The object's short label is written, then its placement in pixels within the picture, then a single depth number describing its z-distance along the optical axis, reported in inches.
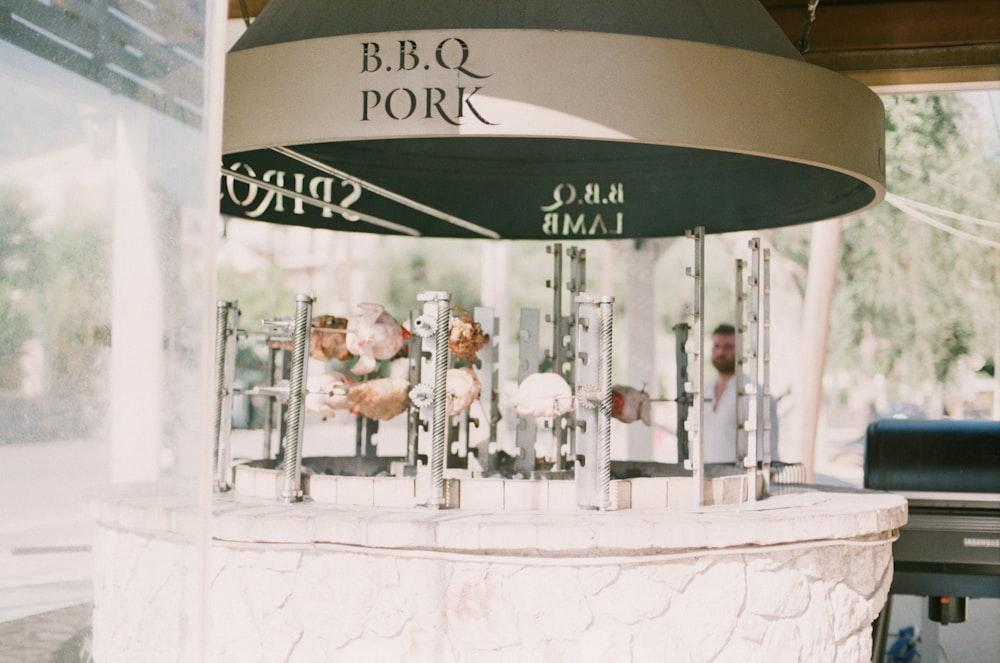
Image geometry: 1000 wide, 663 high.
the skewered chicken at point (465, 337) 173.6
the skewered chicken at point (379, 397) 172.6
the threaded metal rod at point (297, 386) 150.2
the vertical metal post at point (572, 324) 194.7
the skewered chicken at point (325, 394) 167.9
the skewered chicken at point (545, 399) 164.6
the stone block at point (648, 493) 152.3
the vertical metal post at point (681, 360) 187.2
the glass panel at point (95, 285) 84.0
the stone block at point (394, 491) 150.1
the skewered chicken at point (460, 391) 168.1
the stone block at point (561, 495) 148.9
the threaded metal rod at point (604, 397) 144.9
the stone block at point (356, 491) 151.8
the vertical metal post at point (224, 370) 158.7
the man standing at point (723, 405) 256.5
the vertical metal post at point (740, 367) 179.8
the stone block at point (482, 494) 148.8
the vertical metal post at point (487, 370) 187.9
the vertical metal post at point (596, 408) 145.2
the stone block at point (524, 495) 147.9
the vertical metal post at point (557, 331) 192.5
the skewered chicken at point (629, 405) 188.5
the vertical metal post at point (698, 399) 153.9
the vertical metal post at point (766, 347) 174.2
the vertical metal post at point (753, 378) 168.7
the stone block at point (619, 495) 148.6
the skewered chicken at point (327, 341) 176.9
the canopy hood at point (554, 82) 116.9
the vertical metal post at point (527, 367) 190.1
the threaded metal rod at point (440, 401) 143.4
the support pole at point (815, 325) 367.2
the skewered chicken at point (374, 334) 169.8
